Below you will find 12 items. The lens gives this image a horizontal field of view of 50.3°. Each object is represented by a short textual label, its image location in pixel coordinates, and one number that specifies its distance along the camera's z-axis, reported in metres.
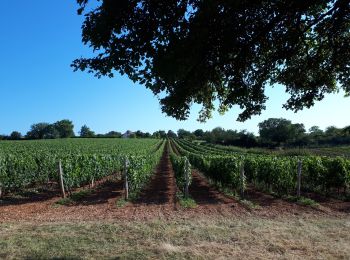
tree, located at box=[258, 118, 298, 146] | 95.81
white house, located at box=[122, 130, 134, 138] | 161.88
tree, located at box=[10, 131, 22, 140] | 114.06
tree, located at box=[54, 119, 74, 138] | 143.12
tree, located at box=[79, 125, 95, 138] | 159.10
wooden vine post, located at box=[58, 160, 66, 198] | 16.30
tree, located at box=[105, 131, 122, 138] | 161.75
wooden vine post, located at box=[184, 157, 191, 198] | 15.71
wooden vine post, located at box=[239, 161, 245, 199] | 15.91
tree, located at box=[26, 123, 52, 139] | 134.25
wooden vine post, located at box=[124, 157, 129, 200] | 15.63
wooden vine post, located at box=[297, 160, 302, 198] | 15.50
